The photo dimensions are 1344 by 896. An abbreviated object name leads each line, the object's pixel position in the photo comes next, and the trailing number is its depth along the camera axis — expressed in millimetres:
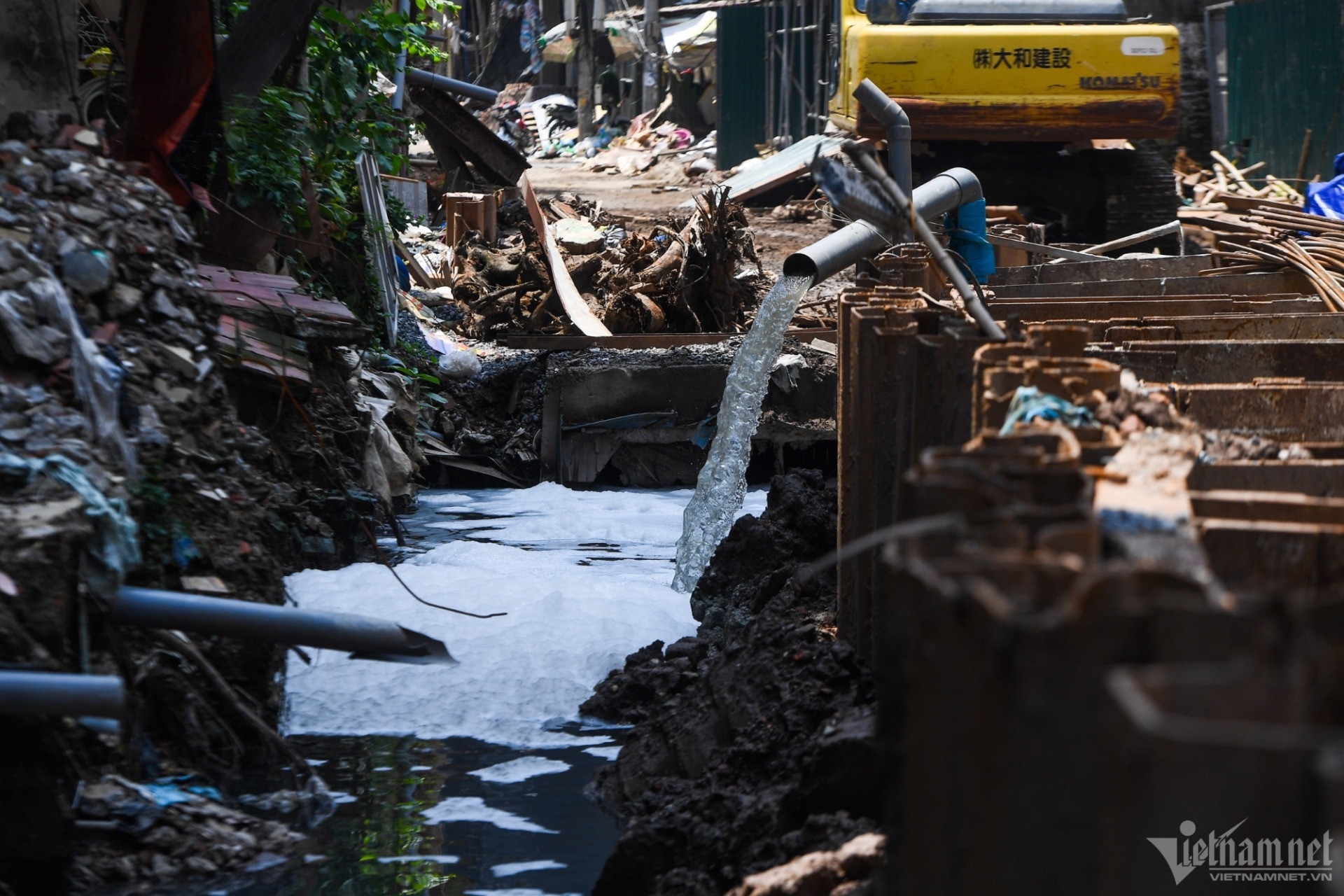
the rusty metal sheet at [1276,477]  5863
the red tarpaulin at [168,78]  16578
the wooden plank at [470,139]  38375
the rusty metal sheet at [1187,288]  13828
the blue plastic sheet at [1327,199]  23922
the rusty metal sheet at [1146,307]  12242
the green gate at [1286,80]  35812
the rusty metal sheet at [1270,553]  4707
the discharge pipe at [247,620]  9305
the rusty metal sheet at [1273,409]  7504
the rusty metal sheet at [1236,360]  9211
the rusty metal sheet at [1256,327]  11102
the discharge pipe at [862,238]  13477
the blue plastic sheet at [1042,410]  6078
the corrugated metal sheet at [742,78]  49687
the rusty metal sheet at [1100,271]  16078
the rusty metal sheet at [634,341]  25547
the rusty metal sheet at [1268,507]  4879
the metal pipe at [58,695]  8039
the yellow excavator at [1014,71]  23406
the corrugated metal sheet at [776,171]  39344
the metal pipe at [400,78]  29844
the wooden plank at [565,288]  26516
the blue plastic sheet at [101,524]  9391
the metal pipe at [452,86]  36500
